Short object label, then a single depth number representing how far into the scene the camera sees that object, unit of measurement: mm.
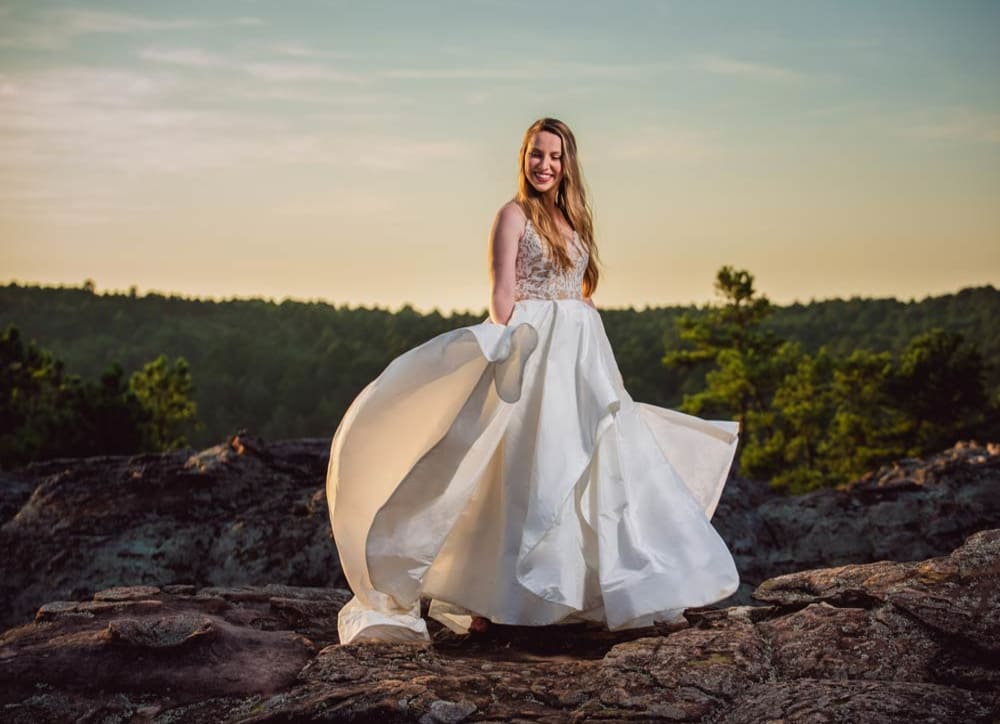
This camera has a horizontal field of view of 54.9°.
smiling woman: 4633
